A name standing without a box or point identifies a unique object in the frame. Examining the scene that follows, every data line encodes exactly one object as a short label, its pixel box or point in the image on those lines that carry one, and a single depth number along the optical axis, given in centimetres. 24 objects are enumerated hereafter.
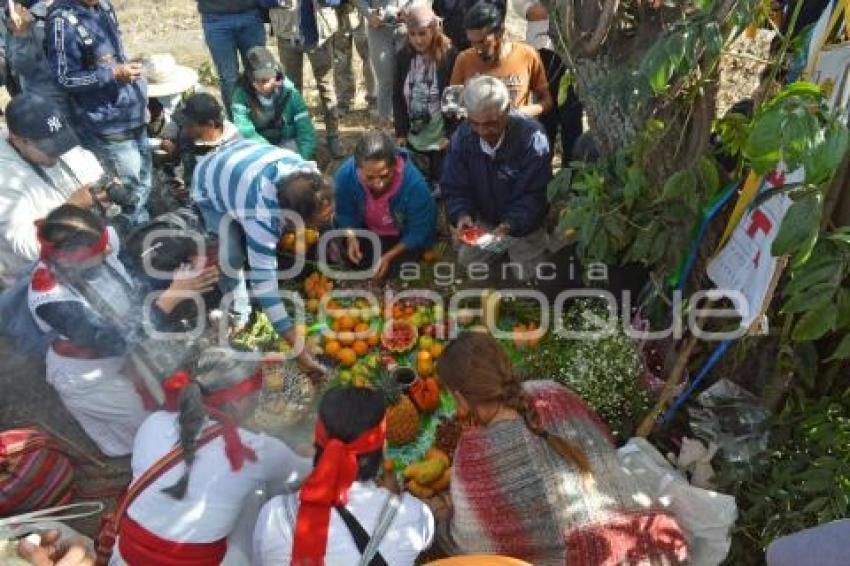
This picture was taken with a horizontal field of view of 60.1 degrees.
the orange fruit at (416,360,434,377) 414
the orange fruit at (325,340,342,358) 436
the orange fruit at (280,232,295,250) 487
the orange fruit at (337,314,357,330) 451
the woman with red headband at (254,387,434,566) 251
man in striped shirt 375
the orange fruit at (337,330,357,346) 441
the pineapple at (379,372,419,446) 375
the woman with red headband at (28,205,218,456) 356
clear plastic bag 312
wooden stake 319
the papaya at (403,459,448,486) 349
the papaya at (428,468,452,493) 353
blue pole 306
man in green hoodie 527
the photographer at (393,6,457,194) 536
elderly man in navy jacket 441
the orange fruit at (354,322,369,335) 449
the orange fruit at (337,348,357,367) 429
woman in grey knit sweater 269
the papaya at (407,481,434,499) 349
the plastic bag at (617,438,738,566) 282
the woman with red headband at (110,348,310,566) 276
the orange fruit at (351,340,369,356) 437
